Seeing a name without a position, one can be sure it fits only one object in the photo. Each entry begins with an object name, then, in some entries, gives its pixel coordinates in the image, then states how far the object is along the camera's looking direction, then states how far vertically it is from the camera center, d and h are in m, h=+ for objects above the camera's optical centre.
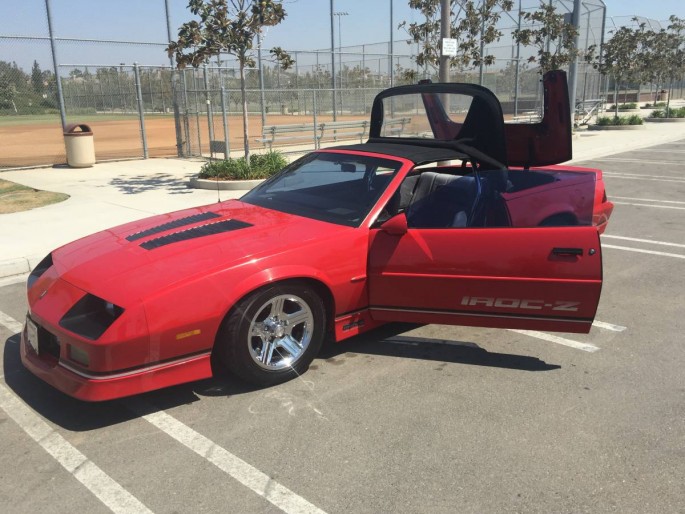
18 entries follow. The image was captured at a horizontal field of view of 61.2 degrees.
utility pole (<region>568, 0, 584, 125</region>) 20.70 +1.78
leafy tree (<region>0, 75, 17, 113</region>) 14.77 +0.77
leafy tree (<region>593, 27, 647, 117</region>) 26.53 +2.34
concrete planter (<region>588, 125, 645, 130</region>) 25.34 -0.83
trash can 14.29 -0.60
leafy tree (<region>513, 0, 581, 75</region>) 20.36 +2.58
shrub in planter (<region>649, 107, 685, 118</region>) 30.37 -0.36
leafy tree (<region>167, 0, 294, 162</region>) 10.88 +1.61
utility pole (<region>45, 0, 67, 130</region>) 14.32 +1.20
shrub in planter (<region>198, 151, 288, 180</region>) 11.40 -1.02
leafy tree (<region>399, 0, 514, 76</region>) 15.47 +2.19
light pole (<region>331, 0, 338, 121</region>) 22.14 +2.38
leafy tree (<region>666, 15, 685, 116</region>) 33.16 +2.92
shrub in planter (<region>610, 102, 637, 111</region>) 36.38 +0.07
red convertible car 3.23 -0.93
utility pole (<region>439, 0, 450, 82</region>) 11.14 +1.52
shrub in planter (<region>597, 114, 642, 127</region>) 25.83 -0.60
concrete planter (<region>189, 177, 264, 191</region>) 10.93 -1.25
